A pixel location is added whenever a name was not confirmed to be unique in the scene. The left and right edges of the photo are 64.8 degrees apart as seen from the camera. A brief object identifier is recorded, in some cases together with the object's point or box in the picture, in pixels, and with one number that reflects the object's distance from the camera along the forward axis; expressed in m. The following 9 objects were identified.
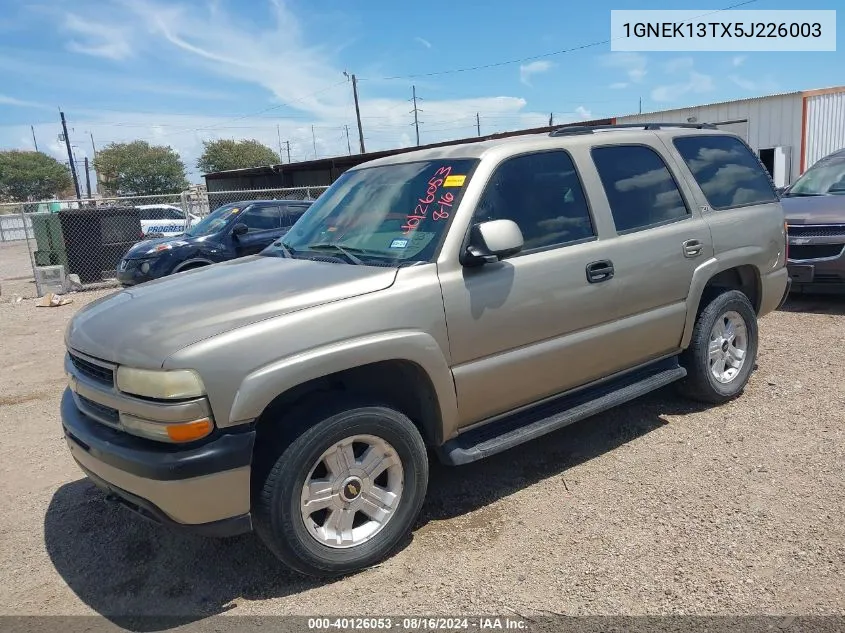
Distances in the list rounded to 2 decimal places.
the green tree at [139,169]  66.44
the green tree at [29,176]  66.69
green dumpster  13.28
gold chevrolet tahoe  2.70
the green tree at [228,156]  73.75
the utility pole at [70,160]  56.31
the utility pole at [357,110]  49.48
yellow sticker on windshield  3.52
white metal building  16.28
